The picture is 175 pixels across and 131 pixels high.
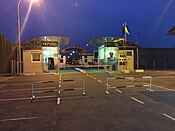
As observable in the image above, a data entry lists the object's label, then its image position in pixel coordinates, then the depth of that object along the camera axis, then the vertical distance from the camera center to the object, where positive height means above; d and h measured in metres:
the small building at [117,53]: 20.77 +2.03
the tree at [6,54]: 18.39 +1.72
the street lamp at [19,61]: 16.42 +0.57
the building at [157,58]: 26.30 +1.33
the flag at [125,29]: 18.62 +5.09
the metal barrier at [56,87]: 7.14 -1.53
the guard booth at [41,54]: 19.06 +1.76
